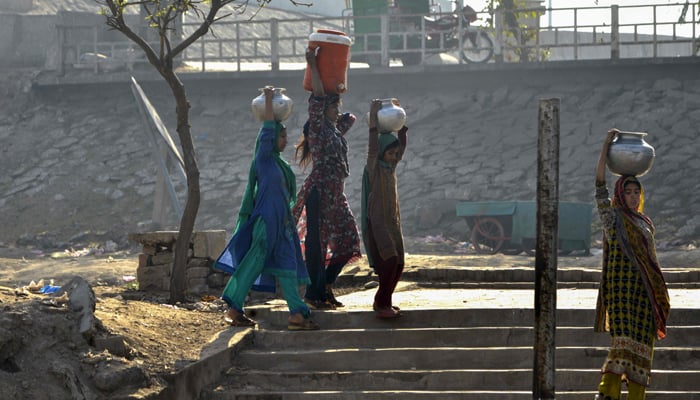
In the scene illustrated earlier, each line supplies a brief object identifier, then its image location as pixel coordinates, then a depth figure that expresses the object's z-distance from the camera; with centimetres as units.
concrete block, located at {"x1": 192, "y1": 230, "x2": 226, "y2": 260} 2119
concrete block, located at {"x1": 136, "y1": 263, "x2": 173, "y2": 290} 2126
